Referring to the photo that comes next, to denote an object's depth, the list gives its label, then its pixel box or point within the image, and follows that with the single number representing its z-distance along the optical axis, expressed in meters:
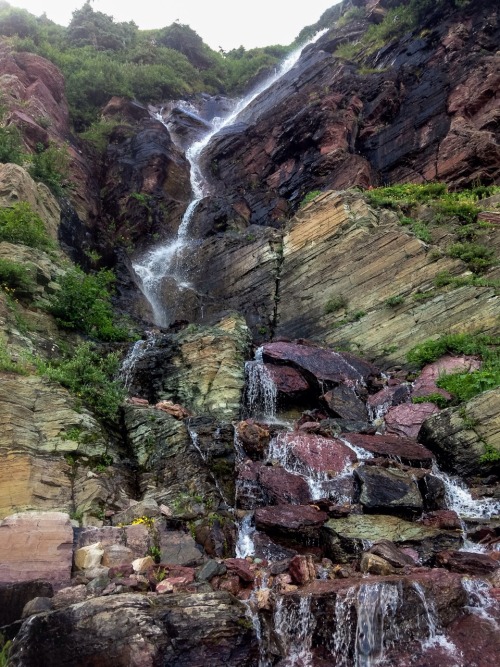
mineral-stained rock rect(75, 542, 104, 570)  6.39
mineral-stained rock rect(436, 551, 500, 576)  6.66
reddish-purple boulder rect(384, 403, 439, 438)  11.84
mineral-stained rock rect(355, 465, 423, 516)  8.78
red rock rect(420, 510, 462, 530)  8.27
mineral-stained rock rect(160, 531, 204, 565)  6.70
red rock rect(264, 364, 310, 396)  14.28
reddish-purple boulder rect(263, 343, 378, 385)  14.68
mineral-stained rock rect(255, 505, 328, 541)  7.91
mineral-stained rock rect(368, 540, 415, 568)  6.67
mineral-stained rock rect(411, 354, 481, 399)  13.47
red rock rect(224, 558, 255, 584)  6.36
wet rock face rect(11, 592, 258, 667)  4.82
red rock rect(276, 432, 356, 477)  10.02
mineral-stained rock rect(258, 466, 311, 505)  9.08
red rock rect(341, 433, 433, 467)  10.39
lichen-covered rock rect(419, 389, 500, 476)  10.09
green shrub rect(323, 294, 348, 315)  18.40
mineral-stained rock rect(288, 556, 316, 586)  6.47
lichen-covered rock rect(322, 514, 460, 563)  7.56
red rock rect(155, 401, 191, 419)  11.76
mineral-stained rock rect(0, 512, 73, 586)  6.16
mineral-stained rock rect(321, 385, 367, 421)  13.03
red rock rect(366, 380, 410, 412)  13.42
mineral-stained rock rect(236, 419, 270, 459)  10.69
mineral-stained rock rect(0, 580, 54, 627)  5.50
